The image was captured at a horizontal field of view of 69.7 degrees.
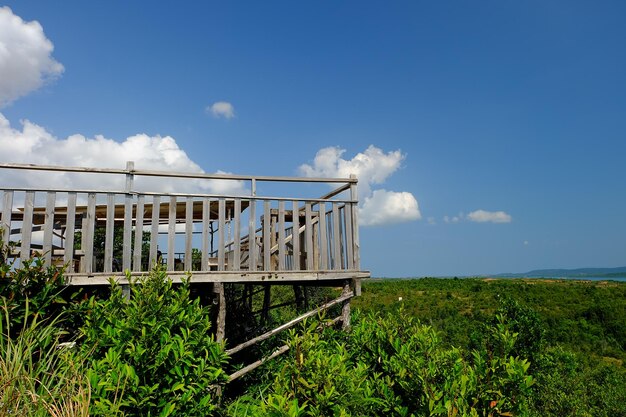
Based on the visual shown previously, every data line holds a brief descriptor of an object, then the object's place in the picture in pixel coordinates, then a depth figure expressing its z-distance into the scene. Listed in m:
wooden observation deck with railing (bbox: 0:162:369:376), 5.96
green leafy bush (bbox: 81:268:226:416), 3.35
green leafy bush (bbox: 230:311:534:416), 2.84
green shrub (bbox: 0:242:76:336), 4.89
